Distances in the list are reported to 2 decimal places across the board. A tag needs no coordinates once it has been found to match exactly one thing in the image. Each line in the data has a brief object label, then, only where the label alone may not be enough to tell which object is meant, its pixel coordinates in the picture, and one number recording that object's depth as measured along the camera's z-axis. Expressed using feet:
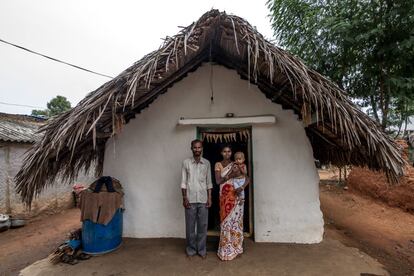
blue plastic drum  12.24
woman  11.62
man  11.81
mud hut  11.94
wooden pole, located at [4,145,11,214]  23.50
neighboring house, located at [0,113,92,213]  23.34
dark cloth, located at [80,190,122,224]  11.98
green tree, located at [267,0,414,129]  20.67
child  11.61
